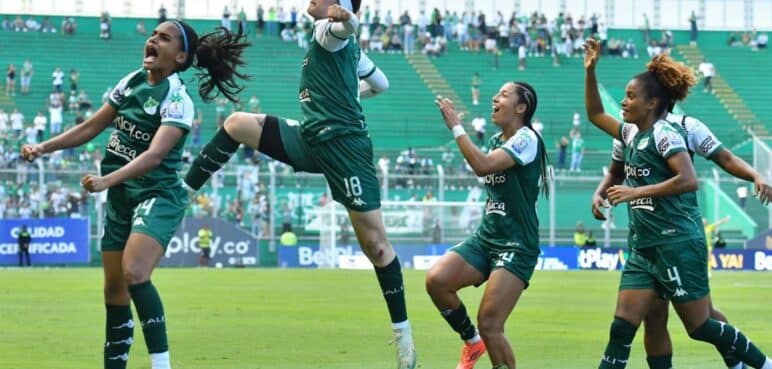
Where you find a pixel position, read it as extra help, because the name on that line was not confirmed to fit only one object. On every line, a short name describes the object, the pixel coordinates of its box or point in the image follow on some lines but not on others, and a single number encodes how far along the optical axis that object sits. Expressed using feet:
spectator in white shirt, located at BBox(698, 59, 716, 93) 222.48
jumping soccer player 40.70
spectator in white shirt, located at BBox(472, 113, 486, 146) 189.88
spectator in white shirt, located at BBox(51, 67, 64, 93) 193.77
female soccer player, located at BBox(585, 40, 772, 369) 36.63
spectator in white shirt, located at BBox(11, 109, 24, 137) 177.06
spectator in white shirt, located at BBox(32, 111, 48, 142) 175.94
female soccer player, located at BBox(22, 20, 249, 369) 35.63
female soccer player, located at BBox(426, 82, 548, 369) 39.29
